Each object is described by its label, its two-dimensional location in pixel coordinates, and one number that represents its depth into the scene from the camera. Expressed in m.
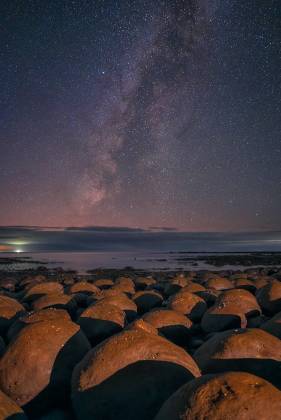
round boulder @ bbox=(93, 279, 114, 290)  12.39
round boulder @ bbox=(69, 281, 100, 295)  10.36
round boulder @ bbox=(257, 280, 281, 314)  7.84
